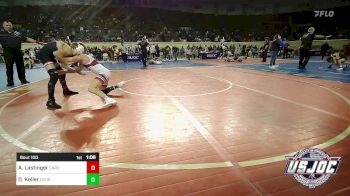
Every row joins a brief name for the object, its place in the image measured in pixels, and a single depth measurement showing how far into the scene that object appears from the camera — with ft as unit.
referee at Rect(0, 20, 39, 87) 29.76
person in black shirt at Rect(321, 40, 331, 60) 70.11
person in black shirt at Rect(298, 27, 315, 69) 41.97
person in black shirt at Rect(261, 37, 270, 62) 62.90
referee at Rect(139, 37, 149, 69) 51.26
